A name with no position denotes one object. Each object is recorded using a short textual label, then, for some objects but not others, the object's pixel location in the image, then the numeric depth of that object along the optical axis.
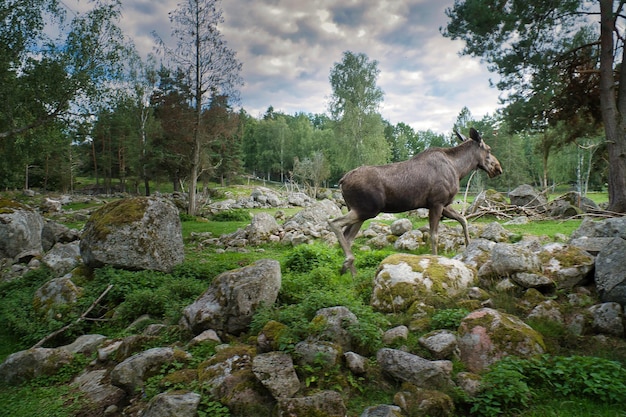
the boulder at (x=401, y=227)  11.85
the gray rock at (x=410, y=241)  10.38
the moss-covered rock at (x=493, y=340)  3.91
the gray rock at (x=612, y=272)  4.51
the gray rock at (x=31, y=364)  4.63
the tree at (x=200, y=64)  23.41
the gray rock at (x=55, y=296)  6.57
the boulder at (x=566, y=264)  5.25
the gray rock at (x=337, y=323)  4.30
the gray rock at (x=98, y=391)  3.85
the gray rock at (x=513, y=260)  5.38
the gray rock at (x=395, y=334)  4.45
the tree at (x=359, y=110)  41.97
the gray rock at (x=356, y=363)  3.88
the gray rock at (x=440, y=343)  4.00
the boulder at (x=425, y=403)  3.16
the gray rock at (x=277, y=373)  3.52
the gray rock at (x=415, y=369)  3.54
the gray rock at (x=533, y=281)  5.17
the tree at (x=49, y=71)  15.47
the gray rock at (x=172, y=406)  3.25
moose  7.09
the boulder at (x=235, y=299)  5.28
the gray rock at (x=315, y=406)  3.20
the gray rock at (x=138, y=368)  4.06
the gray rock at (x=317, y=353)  3.84
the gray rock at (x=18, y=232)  11.63
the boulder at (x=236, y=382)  3.49
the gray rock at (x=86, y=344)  5.32
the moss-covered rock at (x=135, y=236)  7.78
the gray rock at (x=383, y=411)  3.04
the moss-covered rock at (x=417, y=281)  5.49
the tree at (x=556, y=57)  13.24
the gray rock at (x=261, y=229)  13.80
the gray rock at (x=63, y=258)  8.70
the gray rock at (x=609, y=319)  4.17
